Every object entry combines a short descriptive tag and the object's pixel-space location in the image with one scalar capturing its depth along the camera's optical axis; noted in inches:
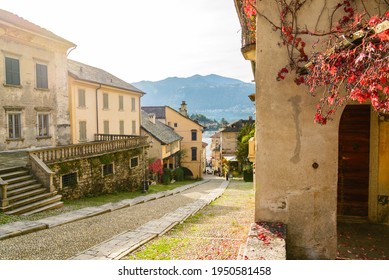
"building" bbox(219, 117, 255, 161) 2277.3
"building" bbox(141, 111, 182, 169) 1360.7
